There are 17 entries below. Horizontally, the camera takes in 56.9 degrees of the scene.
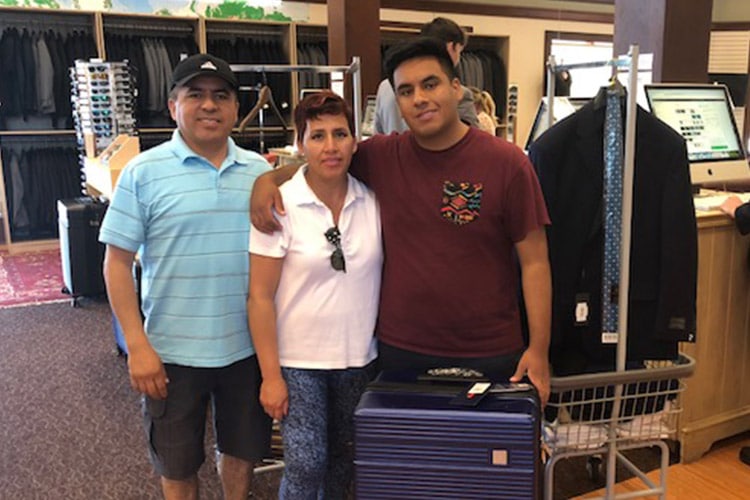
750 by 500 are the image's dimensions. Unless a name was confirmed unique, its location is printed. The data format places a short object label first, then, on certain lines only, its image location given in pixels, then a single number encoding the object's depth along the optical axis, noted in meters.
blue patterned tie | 1.90
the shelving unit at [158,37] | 6.72
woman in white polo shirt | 1.73
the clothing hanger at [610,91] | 1.91
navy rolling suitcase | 1.52
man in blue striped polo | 1.78
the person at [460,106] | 3.27
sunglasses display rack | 5.84
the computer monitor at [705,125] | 2.85
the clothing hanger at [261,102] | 4.11
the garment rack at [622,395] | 1.86
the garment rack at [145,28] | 7.04
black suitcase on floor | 4.79
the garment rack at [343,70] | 2.63
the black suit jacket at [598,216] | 1.96
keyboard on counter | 2.72
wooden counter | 2.69
